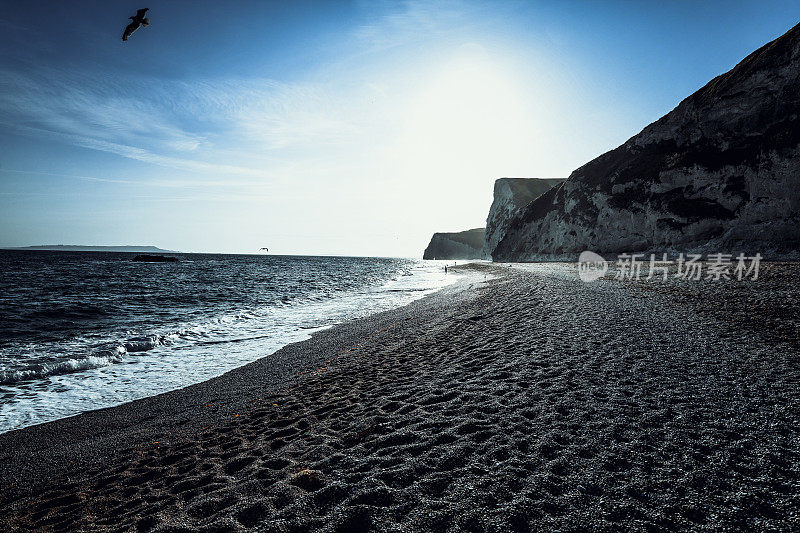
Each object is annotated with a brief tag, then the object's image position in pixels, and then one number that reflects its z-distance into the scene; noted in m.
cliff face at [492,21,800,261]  36.03
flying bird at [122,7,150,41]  12.51
